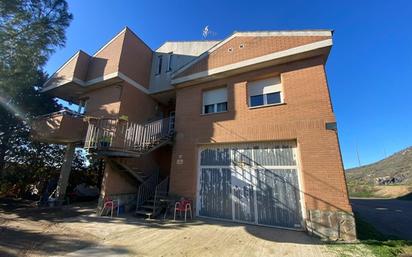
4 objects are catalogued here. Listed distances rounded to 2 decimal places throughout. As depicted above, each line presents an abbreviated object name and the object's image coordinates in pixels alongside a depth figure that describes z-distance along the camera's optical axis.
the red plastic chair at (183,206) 8.80
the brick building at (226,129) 7.33
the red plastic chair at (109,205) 8.95
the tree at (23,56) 8.61
